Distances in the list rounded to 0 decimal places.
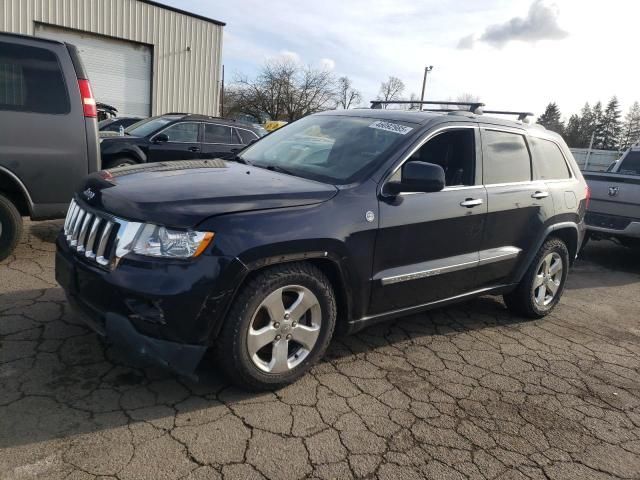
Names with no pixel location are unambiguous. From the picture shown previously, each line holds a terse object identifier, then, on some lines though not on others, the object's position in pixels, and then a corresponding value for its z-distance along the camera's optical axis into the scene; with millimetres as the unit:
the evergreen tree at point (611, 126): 65969
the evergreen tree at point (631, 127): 64375
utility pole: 48250
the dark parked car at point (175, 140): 8789
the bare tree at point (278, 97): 42750
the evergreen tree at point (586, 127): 64188
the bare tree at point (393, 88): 56906
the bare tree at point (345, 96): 49031
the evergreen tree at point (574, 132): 63538
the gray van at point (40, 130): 4660
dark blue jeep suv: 2701
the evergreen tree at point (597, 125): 66000
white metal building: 17641
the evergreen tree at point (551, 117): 73875
